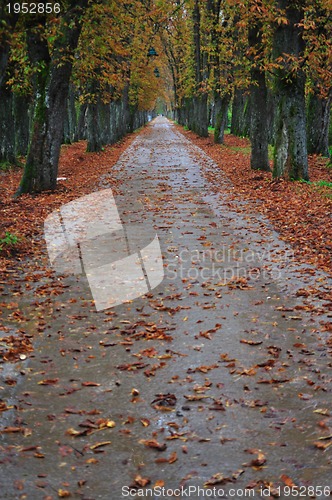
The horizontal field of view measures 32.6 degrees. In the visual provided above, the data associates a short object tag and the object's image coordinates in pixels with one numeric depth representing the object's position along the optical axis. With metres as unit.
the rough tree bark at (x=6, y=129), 21.92
